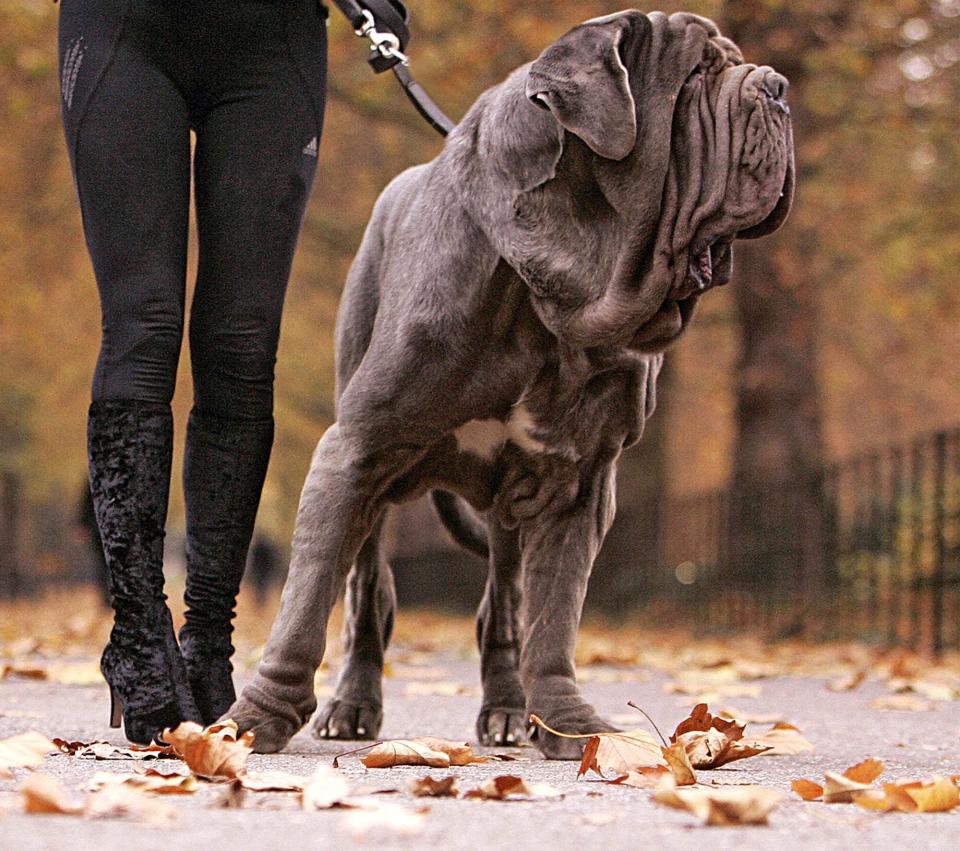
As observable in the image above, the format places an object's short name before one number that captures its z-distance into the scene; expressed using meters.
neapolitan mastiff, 7.11
